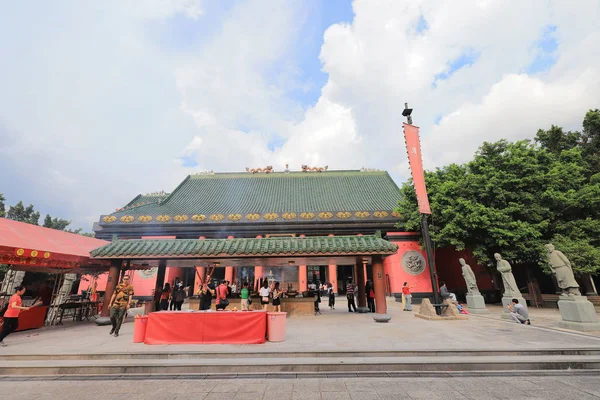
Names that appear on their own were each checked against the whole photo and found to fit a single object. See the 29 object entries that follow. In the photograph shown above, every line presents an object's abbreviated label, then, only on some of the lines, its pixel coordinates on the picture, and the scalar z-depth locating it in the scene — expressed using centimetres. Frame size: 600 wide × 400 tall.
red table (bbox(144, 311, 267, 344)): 746
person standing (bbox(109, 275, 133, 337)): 858
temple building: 1106
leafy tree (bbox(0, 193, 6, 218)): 2590
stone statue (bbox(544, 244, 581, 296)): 919
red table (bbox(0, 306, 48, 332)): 984
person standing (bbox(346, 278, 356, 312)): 1424
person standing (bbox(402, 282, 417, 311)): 1461
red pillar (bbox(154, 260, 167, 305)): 1296
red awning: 892
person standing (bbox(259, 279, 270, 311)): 1221
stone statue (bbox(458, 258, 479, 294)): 1404
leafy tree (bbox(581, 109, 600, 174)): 1728
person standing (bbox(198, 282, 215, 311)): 1191
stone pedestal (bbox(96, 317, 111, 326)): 1080
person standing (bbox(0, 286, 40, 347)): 734
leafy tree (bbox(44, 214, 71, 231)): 3494
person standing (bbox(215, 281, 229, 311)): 1065
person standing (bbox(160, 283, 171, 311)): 1315
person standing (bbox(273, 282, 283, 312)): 1185
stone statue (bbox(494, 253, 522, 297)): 1216
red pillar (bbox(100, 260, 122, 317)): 1076
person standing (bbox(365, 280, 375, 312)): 1359
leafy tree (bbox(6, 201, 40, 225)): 3070
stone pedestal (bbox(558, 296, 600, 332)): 856
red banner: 1234
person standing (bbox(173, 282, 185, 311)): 1317
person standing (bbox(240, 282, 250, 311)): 1209
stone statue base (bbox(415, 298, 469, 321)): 1138
